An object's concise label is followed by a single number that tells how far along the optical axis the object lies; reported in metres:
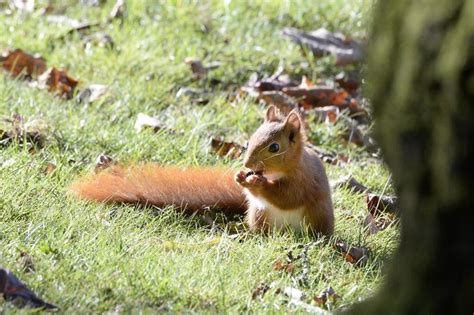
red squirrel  7.59
